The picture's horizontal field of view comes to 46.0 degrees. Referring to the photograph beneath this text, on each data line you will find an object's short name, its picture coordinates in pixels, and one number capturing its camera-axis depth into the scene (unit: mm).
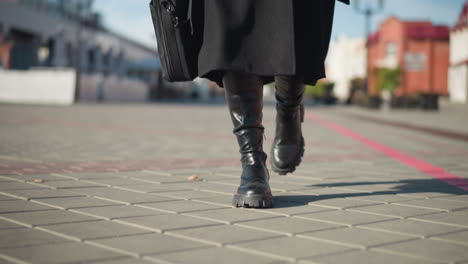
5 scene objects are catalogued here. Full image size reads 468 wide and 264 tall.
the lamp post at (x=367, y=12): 30056
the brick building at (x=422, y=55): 48406
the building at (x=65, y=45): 31950
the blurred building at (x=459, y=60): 41938
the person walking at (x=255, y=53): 2736
